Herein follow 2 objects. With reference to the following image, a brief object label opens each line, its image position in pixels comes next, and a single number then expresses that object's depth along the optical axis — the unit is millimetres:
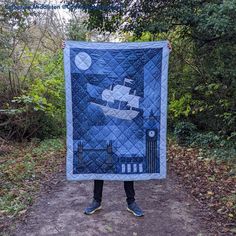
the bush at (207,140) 7164
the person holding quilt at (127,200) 3871
